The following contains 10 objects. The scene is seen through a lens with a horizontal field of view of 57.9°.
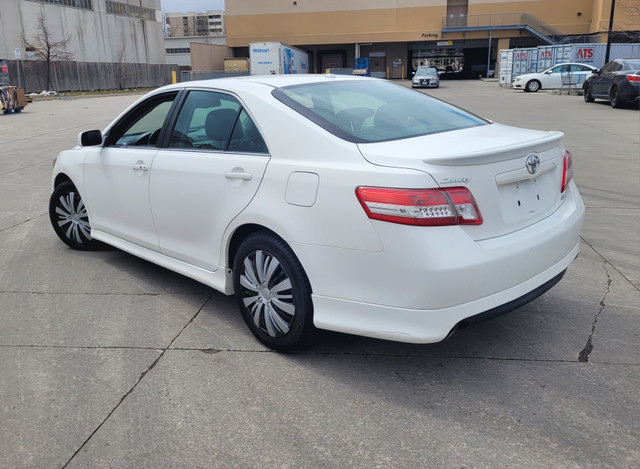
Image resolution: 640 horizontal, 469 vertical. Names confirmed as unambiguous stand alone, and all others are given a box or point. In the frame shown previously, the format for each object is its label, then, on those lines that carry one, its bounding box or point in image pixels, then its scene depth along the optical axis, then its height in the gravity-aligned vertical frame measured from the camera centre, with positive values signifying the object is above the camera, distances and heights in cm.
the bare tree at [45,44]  4801 +200
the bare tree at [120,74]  5366 -57
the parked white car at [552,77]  3117 -74
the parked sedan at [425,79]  4041 -96
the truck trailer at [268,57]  4484 +68
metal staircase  5753 +388
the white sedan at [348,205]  285 -75
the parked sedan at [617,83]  1972 -69
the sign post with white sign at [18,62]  3878 +46
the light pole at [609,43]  3162 +109
